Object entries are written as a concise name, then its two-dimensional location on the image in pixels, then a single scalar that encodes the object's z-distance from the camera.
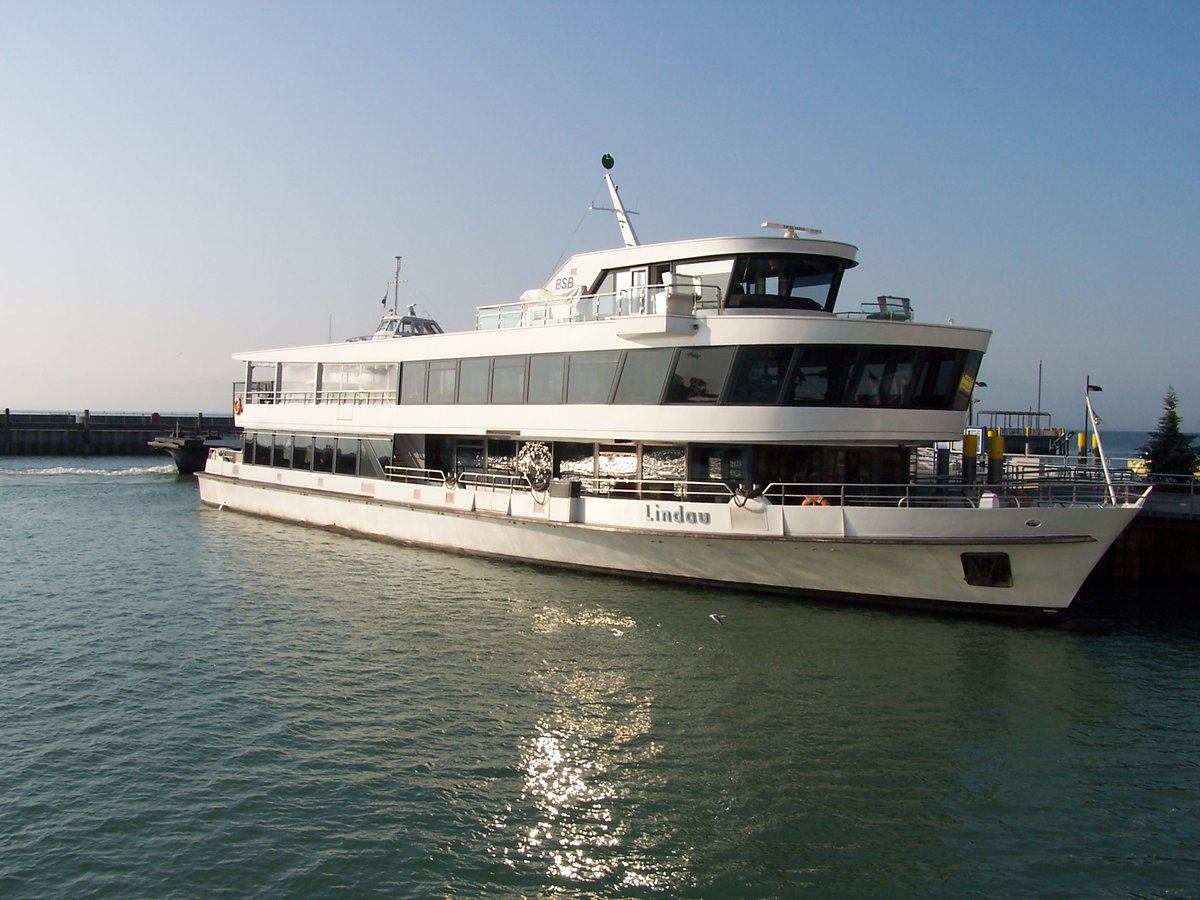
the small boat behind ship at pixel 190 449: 51.34
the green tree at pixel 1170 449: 26.89
